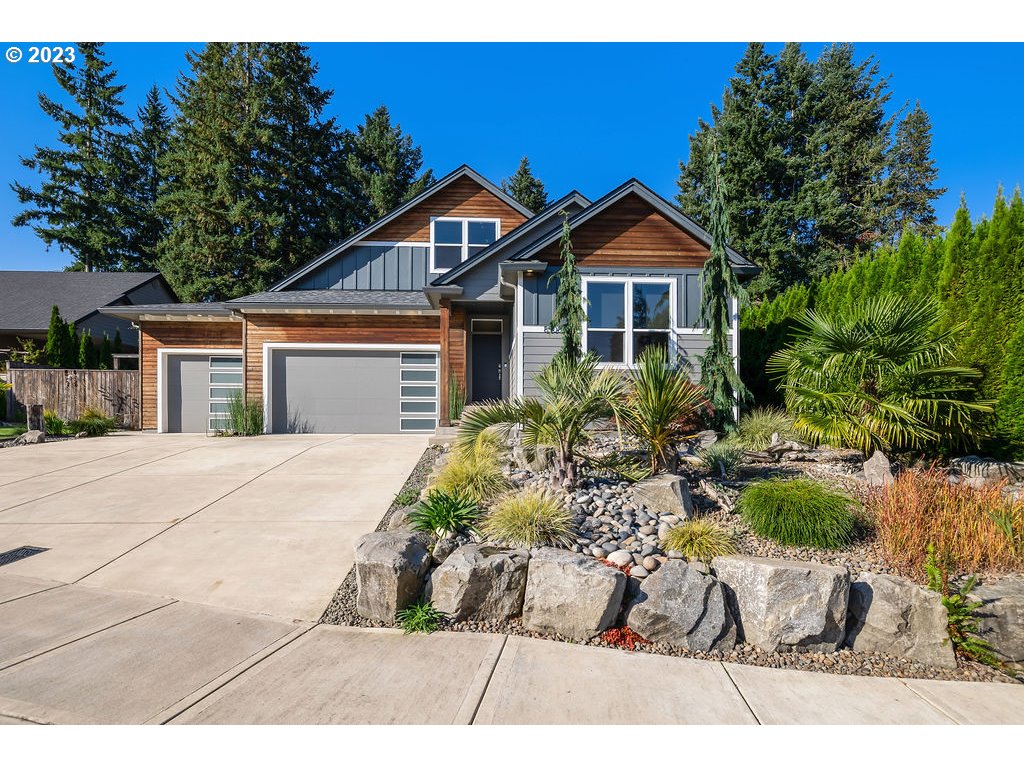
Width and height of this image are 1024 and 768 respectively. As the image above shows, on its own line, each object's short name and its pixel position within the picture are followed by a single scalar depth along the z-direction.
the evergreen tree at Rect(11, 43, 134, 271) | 28.28
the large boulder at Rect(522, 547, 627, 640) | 3.37
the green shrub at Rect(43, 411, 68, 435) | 12.04
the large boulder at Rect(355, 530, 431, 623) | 3.50
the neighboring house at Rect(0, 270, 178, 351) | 19.50
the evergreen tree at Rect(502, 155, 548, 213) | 34.10
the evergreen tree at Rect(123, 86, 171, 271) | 29.58
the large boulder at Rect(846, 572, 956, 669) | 3.21
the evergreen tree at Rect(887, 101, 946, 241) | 28.55
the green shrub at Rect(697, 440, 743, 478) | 5.66
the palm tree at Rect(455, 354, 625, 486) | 5.06
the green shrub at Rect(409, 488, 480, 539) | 4.30
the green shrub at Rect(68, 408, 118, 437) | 12.09
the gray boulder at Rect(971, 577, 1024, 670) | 3.19
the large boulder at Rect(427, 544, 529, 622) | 3.50
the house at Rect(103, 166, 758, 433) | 9.50
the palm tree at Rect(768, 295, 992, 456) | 5.61
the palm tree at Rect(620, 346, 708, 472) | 5.09
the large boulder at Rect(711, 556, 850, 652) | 3.27
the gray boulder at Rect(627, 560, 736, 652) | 3.30
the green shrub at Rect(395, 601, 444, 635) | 3.42
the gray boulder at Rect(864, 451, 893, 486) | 5.40
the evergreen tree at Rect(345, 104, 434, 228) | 27.47
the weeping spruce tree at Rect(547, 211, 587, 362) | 8.69
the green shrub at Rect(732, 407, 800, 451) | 7.15
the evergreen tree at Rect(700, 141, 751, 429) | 7.64
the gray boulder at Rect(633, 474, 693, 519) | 4.56
